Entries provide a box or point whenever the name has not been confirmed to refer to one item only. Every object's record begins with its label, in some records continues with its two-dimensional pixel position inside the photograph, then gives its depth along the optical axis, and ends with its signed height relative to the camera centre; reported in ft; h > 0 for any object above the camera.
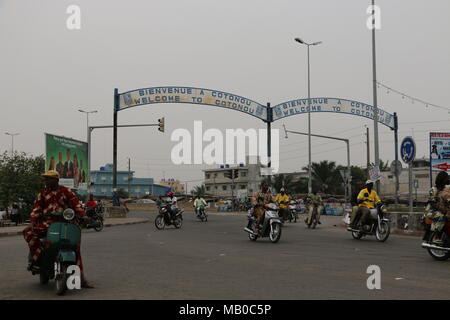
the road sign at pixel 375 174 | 71.89 +1.51
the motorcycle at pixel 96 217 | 74.90 -4.43
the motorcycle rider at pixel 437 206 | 34.30 -1.39
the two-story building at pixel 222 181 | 364.17 +3.13
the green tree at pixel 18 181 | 156.25 +1.55
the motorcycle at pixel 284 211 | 81.85 -3.99
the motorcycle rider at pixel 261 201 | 50.06 -1.44
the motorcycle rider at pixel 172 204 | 79.16 -2.70
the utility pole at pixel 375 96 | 81.15 +13.69
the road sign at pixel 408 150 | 62.03 +4.16
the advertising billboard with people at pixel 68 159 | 104.01 +5.51
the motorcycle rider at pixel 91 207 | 74.79 -3.00
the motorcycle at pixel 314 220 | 78.69 -5.06
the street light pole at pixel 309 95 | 131.43 +22.91
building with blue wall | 481.87 +1.80
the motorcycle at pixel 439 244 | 34.22 -3.80
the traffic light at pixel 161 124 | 110.01 +12.66
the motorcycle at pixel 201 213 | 107.96 -5.50
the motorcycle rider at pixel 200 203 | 108.37 -3.60
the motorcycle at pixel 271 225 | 49.16 -3.66
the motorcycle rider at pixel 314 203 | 77.87 -2.56
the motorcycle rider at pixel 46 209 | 24.07 -1.04
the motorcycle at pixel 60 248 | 22.50 -2.67
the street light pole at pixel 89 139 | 117.08 +10.31
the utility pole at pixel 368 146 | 175.44 +12.94
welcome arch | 112.68 +18.06
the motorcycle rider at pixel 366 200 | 51.29 -1.42
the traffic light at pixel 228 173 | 149.48 +3.53
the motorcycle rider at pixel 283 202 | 81.76 -2.52
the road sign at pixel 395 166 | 73.10 +2.63
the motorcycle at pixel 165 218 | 78.79 -4.77
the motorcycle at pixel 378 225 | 50.86 -3.81
